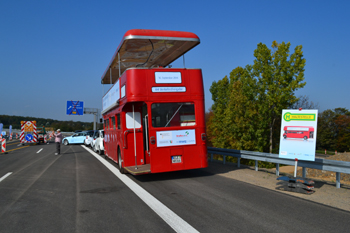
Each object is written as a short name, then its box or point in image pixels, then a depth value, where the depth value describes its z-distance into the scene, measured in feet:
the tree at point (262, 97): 113.09
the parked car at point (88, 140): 97.91
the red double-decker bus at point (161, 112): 29.86
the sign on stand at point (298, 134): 25.44
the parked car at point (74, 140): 117.08
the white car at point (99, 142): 64.44
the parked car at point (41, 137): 123.24
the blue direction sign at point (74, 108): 167.63
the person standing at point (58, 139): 68.17
